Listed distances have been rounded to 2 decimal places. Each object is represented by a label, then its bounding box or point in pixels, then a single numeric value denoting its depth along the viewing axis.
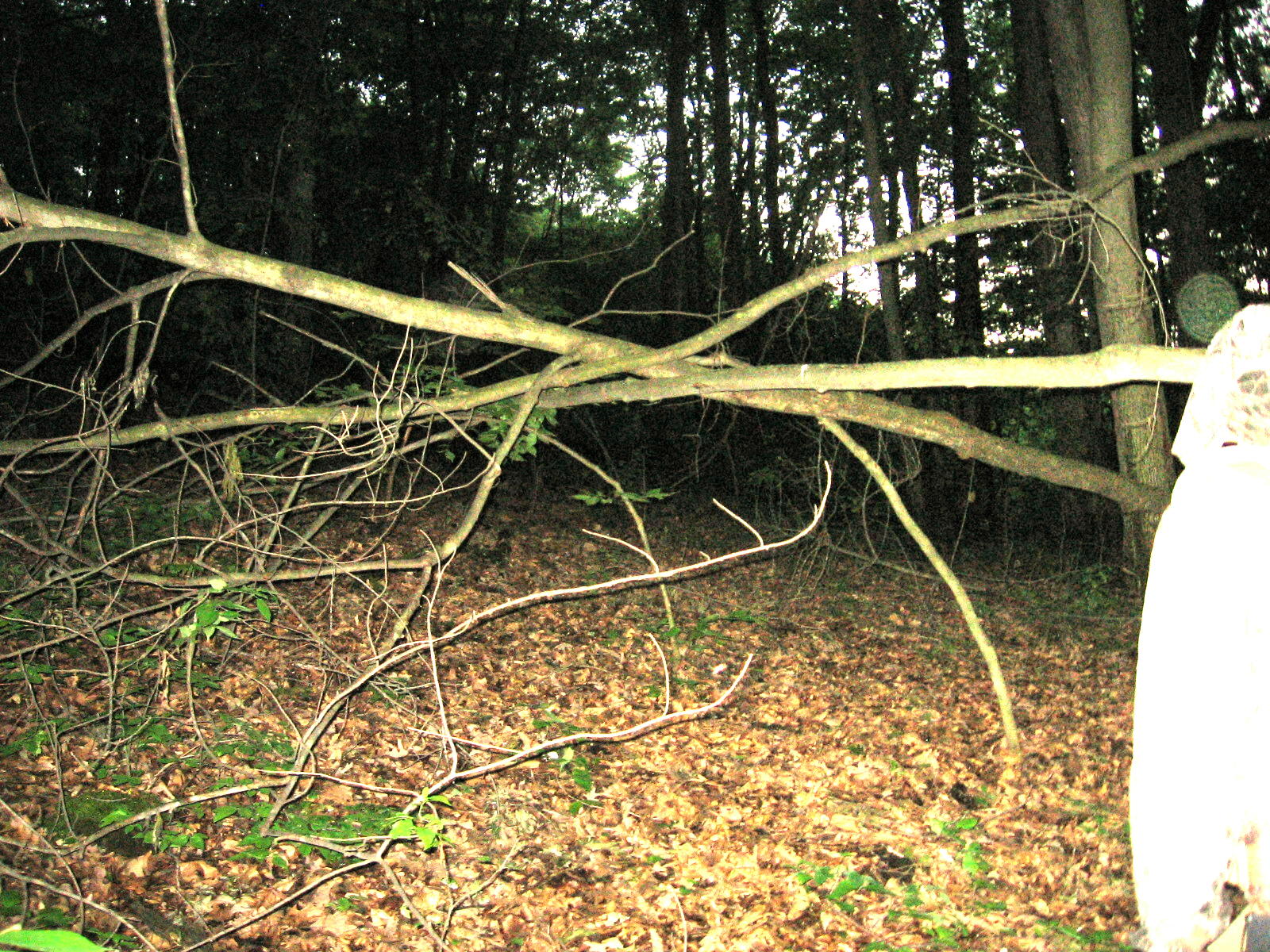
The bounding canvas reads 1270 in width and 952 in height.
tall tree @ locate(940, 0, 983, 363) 14.14
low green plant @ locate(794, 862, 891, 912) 4.04
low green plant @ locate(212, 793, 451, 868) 3.71
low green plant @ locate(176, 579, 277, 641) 3.77
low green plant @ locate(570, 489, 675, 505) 5.23
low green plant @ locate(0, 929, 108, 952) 1.04
